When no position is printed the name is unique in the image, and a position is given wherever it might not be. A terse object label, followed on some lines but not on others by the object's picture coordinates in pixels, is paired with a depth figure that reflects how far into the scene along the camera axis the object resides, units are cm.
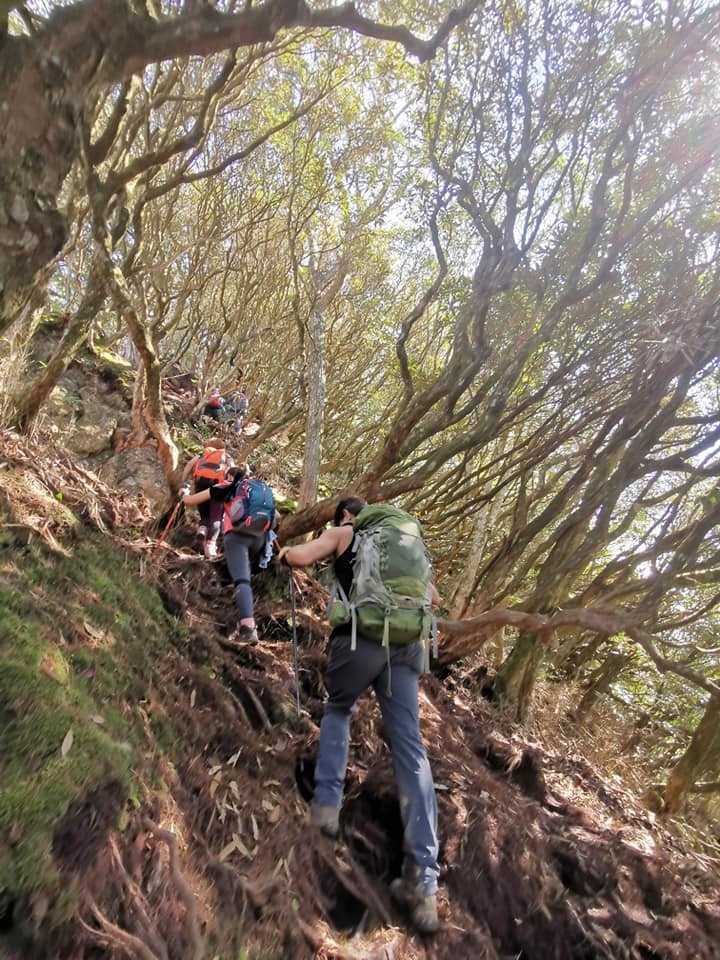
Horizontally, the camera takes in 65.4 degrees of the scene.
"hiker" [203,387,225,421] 1317
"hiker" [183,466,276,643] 486
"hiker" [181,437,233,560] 572
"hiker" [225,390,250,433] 1352
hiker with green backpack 326
